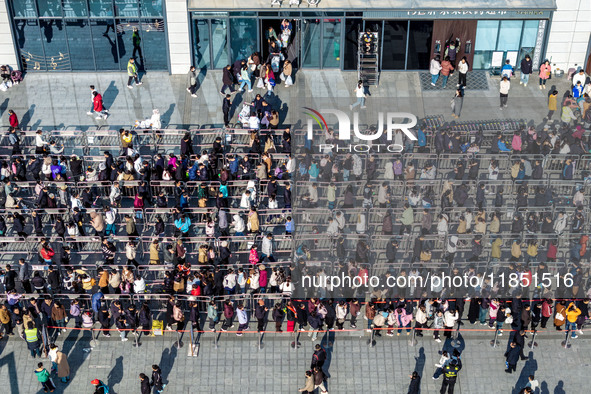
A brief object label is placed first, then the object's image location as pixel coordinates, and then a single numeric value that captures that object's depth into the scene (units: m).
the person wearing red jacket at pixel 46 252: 32.69
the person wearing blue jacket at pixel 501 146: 36.97
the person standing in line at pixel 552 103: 39.75
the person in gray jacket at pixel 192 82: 40.73
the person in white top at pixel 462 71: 40.94
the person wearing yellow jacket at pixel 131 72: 41.09
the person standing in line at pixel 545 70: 41.38
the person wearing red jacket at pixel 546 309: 31.49
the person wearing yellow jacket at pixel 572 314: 31.50
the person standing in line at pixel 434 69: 41.59
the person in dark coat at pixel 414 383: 29.37
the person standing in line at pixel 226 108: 38.56
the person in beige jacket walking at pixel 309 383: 29.58
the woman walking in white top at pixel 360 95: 39.75
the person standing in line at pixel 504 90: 39.97
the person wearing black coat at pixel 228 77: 40.25
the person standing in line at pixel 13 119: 38.62
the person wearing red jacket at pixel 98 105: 39.25
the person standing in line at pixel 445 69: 41.66
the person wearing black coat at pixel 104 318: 31.25
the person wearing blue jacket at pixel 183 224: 33.50
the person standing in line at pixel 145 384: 29.34
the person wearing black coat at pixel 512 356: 30.41
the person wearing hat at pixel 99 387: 29.00
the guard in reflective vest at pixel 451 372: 29.44
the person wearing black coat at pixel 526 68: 41.31
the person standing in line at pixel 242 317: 31.62
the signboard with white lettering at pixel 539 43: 42.09
